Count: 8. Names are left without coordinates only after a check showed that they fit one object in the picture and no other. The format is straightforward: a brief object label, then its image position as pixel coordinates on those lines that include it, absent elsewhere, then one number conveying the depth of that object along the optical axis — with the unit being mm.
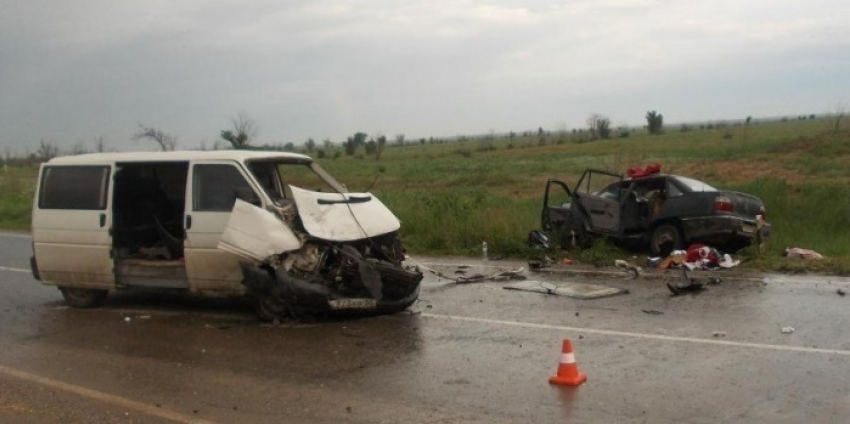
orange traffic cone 6301
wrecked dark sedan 13016
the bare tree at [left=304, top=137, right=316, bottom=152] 95244
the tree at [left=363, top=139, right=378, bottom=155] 93875
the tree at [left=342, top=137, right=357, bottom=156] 92438
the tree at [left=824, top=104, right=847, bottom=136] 42803
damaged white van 8680
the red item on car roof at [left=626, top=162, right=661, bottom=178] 14422
